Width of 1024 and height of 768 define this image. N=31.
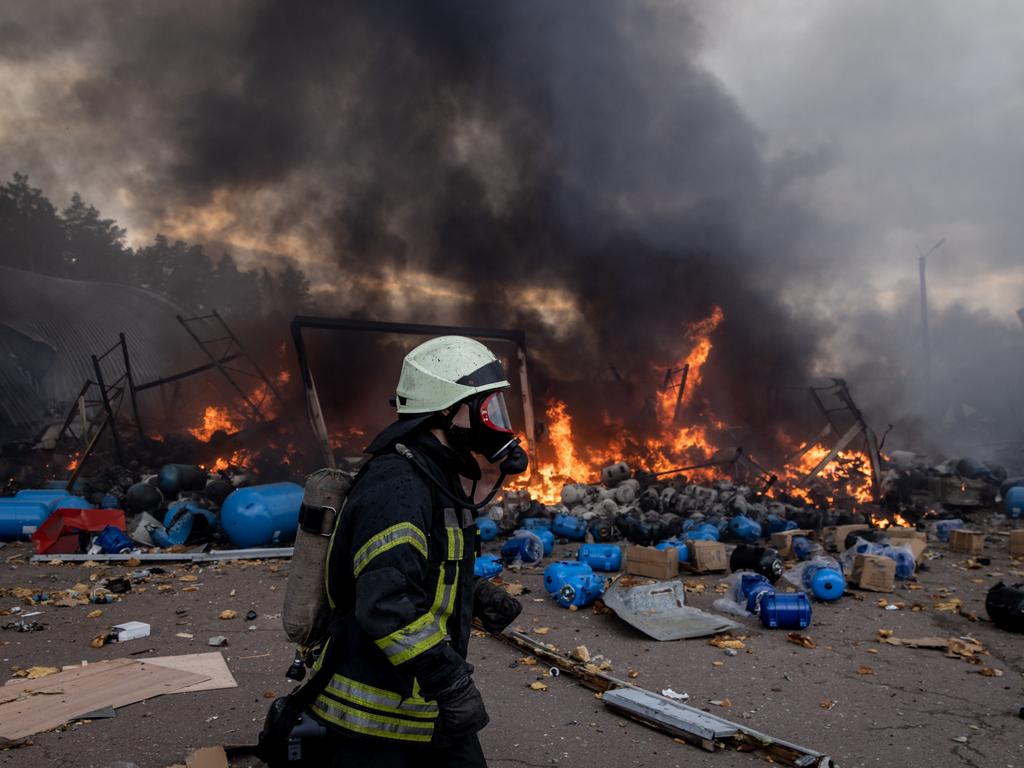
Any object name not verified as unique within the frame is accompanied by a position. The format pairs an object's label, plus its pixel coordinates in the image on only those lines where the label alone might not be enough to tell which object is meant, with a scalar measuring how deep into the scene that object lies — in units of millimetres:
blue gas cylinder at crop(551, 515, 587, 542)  10844
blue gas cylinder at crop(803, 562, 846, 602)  7141
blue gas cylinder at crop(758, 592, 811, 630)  6266
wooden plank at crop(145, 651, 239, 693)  4891
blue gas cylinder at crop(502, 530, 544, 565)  9086
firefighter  2055
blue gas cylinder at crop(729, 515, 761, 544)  10305
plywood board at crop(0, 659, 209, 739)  4180
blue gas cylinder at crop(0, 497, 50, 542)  10352
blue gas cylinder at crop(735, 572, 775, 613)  6684
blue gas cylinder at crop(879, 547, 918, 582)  8078
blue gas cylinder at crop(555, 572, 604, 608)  6938
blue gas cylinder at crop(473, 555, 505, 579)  7425
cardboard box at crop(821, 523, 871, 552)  9523
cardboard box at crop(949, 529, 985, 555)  9516
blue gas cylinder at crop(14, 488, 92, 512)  10664
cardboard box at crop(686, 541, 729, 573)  8352
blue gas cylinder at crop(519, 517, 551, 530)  10898
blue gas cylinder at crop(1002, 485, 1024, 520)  11719
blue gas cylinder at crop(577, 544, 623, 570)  8477
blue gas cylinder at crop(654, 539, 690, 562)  8500
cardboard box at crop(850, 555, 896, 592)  7566
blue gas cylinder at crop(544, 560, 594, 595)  7195
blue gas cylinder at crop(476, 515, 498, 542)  10016
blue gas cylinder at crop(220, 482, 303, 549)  9766
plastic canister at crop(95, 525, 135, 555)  9422
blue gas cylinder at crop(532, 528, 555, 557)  9750
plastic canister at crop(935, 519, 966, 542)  10648
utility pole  23627
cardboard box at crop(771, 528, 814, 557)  9164
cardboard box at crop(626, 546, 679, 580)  8055
